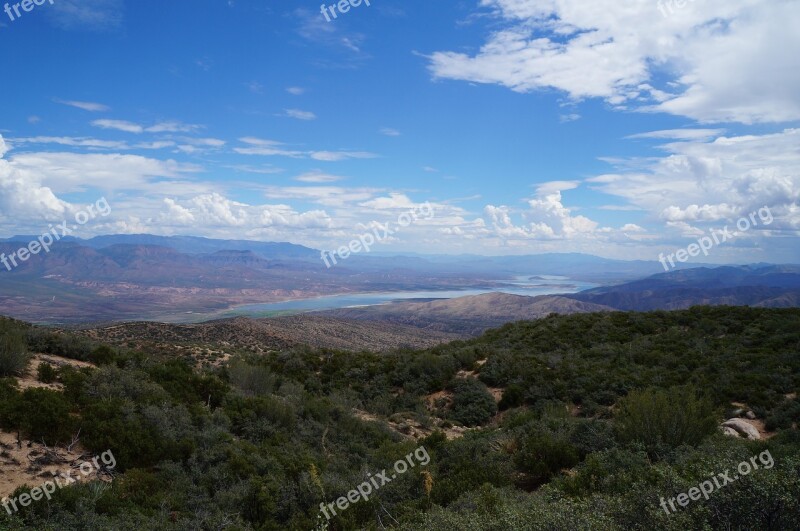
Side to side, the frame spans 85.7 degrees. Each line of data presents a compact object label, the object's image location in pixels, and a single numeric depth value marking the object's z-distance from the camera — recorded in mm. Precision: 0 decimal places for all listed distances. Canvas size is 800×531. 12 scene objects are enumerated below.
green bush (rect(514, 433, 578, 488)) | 8570
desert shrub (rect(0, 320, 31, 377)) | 9609
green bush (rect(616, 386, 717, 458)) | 8641
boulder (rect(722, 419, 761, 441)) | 10875
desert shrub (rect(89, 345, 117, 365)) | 12789
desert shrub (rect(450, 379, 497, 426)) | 15227
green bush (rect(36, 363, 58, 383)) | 9914
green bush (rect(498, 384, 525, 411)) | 15773
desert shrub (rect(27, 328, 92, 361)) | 12516
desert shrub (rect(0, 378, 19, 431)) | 7594
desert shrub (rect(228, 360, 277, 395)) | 14609
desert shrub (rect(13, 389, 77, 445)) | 7695
